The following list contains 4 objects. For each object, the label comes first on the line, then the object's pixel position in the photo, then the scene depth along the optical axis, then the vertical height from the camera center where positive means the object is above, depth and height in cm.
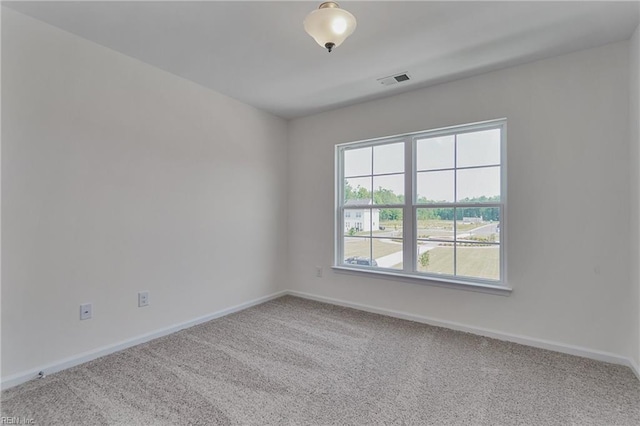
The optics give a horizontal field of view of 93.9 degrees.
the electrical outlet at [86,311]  228 -76
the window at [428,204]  285 +8
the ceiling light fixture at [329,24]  159 +103
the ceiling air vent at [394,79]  282 +129
